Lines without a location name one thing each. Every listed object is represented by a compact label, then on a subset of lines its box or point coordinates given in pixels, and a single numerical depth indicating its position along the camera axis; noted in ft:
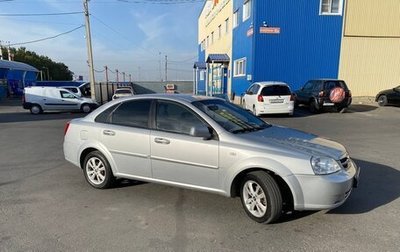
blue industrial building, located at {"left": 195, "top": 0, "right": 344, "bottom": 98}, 65.67
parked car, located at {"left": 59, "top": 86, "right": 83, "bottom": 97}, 87.55
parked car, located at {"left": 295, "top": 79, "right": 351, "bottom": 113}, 52.90
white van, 67.62
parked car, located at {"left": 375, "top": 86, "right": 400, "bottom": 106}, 60.85
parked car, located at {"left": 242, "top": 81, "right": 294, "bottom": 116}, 48.65
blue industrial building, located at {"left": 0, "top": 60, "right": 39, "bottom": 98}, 123.35
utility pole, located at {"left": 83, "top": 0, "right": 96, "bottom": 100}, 86.63
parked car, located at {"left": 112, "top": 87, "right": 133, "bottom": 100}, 89.64
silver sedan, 12.87
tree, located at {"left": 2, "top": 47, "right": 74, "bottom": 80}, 237.43
